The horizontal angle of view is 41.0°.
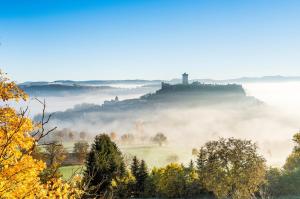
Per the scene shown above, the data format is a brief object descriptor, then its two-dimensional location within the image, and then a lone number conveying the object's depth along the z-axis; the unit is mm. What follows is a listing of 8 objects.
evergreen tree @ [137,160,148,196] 88562
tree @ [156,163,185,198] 83875
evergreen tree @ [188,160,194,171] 88875
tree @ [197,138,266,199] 53562
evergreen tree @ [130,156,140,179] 88562
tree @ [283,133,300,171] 101094
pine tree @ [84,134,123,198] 68594
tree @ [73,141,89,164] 162575
